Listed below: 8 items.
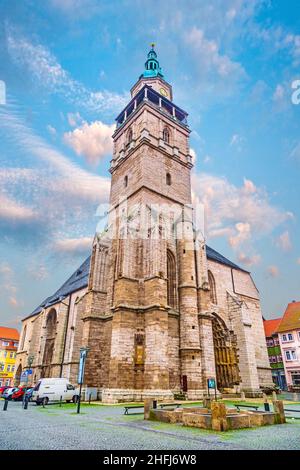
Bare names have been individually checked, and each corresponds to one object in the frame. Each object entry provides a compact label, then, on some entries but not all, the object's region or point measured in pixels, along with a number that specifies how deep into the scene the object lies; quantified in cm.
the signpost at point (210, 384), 1803
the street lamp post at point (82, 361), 1324
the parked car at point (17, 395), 2233
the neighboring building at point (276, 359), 3972
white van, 1756
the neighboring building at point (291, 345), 3675
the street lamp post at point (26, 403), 1448
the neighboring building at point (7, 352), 5294
